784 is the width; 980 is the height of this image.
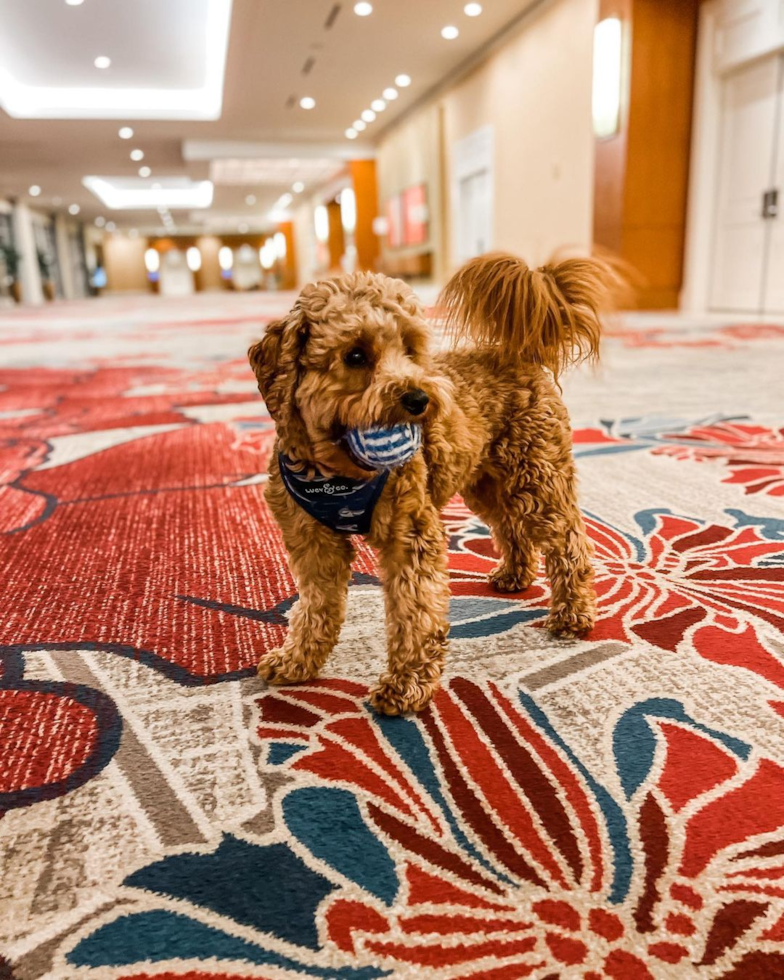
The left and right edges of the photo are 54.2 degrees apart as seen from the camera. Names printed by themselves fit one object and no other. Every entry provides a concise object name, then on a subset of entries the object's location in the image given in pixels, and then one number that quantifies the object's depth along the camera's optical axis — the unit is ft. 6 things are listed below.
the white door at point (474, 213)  44.37
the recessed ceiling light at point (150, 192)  84.28
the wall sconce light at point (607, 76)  28.50
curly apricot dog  3.49
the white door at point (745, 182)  27.73
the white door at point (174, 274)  141.59
